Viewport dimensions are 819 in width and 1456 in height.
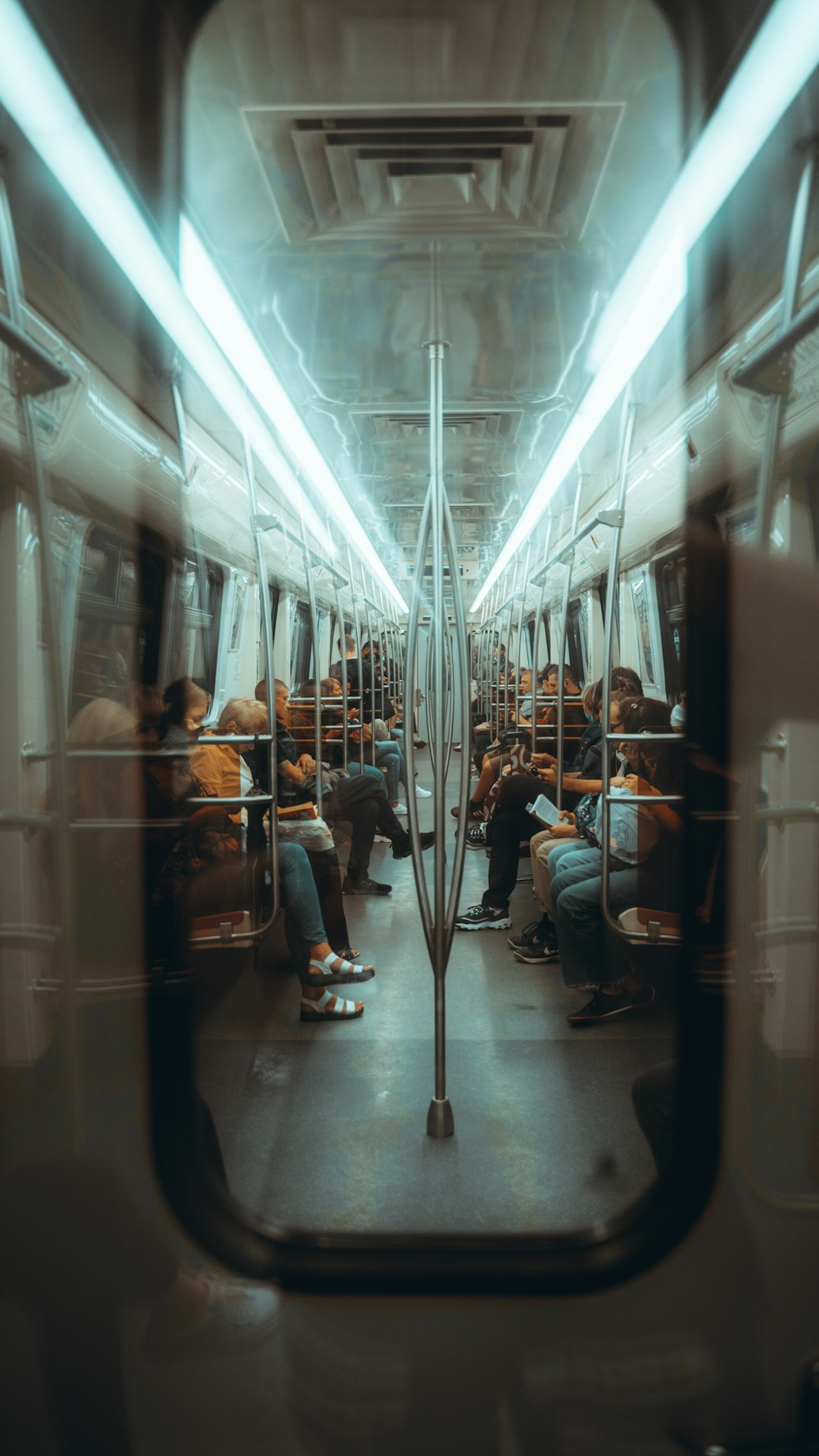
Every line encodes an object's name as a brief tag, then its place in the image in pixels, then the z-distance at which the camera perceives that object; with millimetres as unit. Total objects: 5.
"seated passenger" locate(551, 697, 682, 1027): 2764
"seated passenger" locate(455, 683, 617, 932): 3992
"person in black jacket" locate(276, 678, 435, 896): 4637
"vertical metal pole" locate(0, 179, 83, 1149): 1419
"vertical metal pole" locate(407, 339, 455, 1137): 2107
